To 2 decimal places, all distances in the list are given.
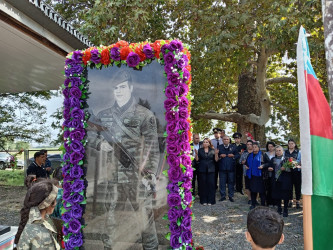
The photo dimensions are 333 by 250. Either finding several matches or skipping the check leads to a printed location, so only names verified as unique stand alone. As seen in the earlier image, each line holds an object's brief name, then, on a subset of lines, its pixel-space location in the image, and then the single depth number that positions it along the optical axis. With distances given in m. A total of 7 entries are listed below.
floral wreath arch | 3.00
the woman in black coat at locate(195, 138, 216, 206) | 7.36
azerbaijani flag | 1.84
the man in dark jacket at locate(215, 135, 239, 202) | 7.61
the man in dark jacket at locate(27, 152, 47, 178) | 5.99
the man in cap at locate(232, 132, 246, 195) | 8.38
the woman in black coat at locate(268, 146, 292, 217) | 6.28
